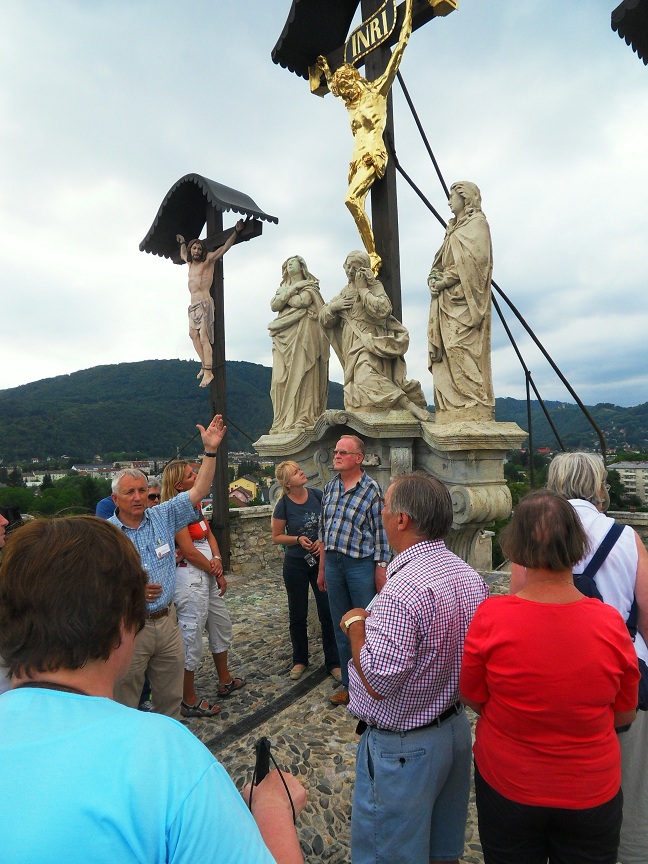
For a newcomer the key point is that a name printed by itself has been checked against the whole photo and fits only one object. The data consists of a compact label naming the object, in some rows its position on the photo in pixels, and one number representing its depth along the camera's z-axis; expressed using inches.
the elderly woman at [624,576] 79.3
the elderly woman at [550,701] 63.2
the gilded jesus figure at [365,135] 257.4
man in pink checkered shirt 72.3
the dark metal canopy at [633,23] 162.2
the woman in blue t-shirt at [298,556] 180.7
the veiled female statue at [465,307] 217.9
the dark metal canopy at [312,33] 277.1
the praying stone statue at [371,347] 234.4
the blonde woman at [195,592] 157.9
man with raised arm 124.1
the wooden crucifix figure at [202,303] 320.5
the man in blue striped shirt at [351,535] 151.9
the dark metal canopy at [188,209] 298.8
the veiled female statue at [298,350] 263.3
